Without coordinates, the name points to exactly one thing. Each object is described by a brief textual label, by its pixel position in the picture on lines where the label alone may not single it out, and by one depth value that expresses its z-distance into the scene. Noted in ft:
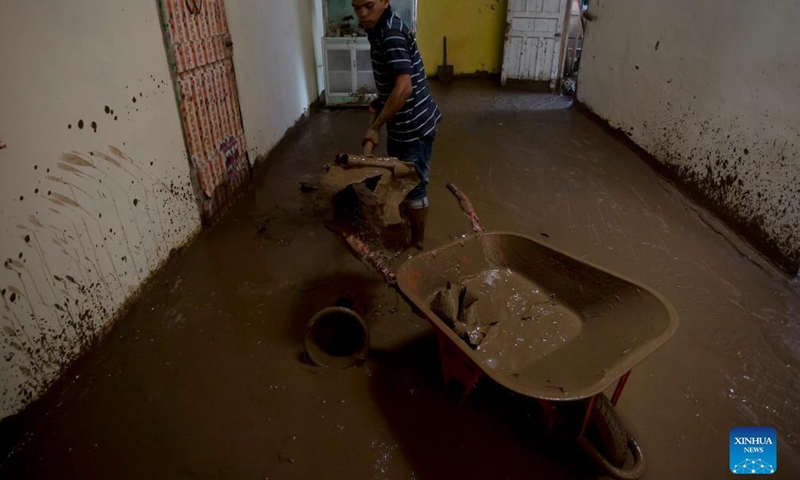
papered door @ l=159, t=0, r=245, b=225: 8.89
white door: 21.75
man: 7.06
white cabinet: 17.92
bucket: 6.73
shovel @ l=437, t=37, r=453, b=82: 24.36
